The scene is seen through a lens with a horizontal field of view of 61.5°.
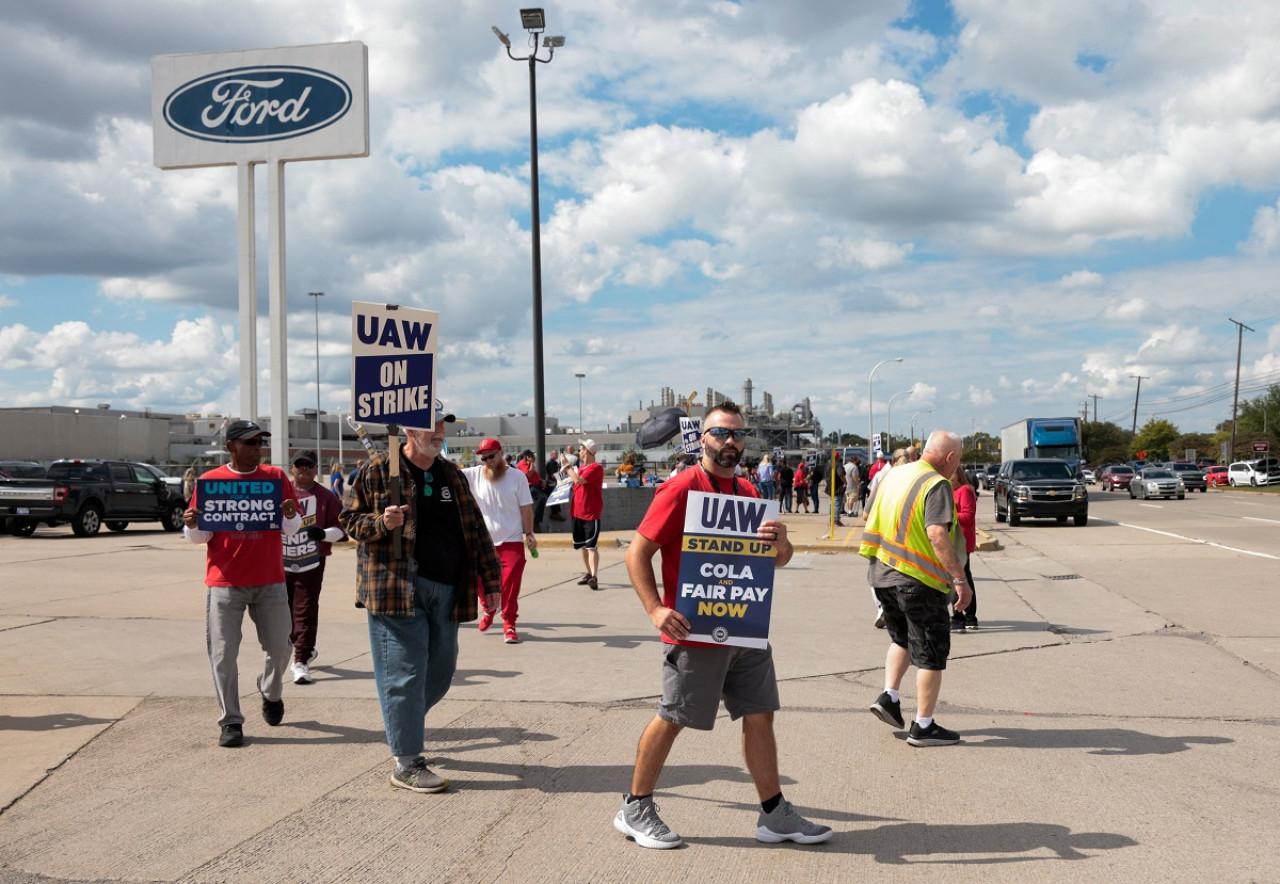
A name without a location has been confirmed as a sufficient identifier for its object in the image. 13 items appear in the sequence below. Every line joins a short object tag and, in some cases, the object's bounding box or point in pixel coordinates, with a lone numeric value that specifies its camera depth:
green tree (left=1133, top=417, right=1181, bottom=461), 133.38
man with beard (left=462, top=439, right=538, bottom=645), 10.00
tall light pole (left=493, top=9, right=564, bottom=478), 21.73
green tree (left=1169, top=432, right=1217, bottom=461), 128.45
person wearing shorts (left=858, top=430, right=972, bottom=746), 6.17
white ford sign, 24.58
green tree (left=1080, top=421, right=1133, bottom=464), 140.62
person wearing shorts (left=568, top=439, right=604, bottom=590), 13.59
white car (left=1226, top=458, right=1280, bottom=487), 64.50
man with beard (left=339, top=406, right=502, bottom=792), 5.27
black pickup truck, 23.42
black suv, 27.11
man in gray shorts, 4.49
